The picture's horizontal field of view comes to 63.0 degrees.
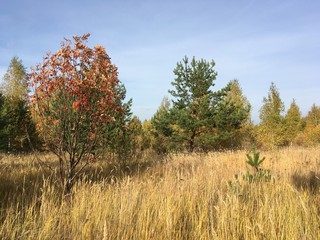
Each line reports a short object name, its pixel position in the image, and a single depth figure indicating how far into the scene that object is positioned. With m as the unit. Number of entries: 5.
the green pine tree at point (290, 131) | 21.26
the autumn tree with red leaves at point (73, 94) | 4.19
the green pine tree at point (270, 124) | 18.43
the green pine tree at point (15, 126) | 14.44
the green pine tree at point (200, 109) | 12.49
